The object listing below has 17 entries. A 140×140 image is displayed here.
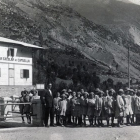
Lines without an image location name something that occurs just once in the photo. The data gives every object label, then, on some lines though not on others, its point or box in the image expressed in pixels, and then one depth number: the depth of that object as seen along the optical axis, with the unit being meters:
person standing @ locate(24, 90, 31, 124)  11.07
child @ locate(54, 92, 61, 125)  10.76
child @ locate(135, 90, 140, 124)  10.92
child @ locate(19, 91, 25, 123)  11.38
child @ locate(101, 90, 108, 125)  10.47
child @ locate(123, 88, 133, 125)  10.55
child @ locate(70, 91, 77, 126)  10.79
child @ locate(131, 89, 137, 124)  10.94
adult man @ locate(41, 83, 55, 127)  10.19
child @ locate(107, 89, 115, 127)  10.41
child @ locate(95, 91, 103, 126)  10.48
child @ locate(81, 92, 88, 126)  10.66
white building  30.72
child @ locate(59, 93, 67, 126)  10.73
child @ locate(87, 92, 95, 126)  10.59
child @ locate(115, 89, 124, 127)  10.26
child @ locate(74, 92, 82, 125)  10.70
